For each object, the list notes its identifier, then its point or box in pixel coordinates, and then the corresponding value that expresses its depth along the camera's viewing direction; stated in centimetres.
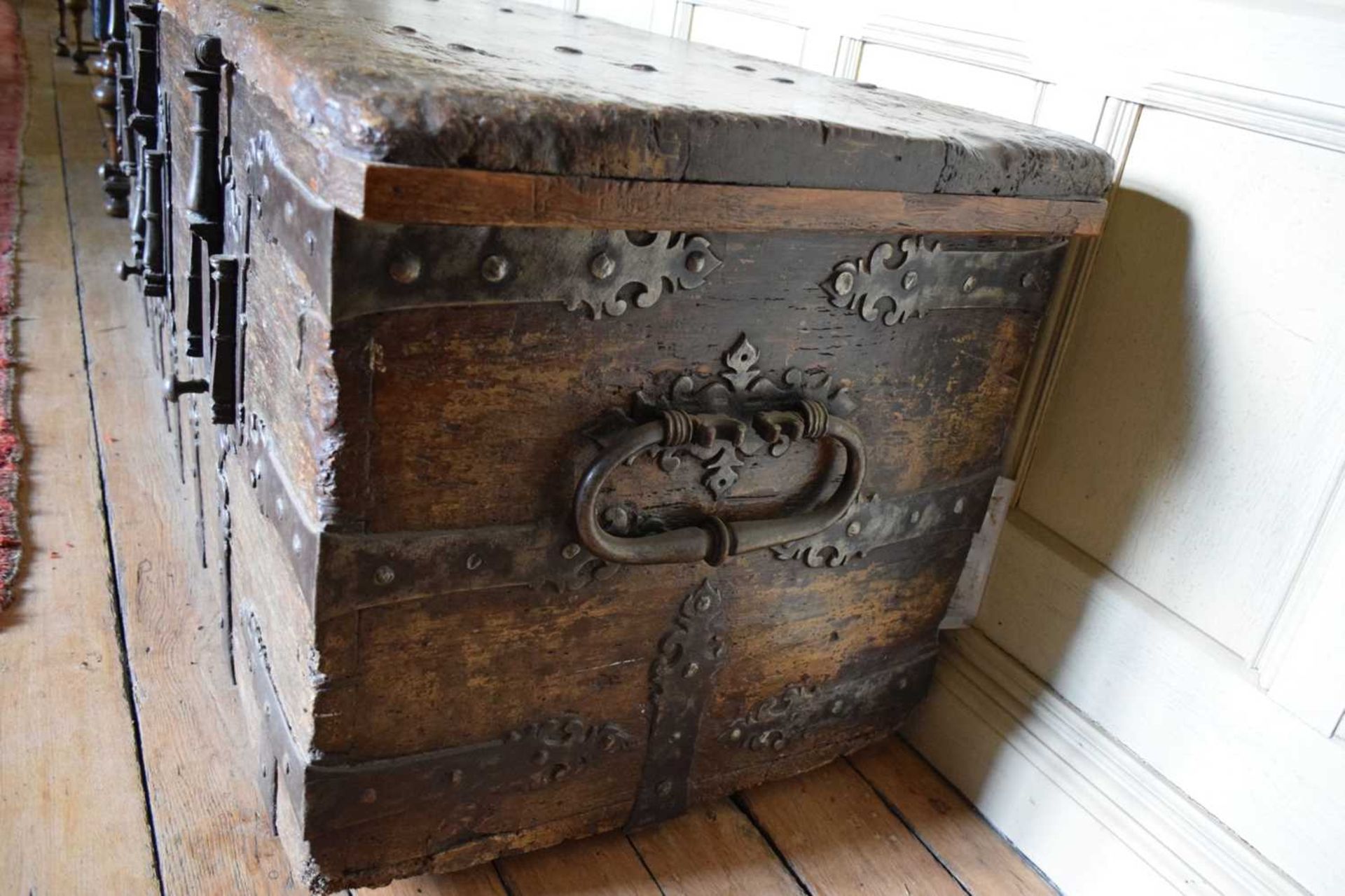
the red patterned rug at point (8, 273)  136
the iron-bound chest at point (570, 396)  70
